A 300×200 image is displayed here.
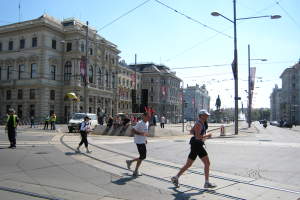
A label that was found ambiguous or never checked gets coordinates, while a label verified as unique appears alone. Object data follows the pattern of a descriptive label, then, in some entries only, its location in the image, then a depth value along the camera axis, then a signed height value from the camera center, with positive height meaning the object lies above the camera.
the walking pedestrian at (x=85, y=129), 13.81 -0.68
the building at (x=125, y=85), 86.06 +7.62
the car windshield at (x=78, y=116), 33.12 -0.31
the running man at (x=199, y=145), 7.29 -0.71
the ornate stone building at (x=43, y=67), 59.31 +8.68
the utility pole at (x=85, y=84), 30.95 +2.68
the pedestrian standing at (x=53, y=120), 35.12 -0.76
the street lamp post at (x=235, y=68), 27.94 +3.81
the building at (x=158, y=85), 103.62 +9.19
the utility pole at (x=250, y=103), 42.25 +1.28
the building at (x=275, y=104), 165.94 +4.98
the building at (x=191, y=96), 130.38 +6.70
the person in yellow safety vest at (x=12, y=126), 14.77 -0.62
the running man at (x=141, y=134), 8.95 -0.57
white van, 31.61 -0.87
